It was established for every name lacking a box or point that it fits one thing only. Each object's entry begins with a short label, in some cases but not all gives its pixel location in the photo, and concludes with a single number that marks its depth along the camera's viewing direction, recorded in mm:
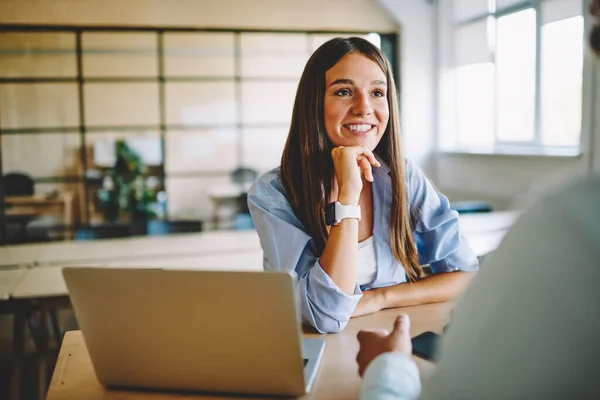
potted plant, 6961
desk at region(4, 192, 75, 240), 6867
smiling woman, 1406
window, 5008
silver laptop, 773
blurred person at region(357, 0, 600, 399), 460
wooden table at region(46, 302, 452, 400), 916
